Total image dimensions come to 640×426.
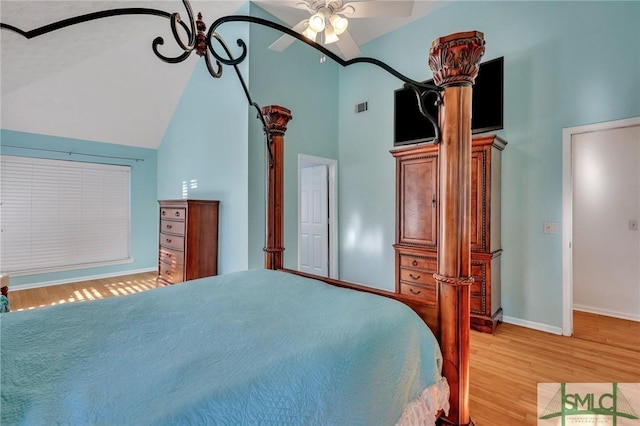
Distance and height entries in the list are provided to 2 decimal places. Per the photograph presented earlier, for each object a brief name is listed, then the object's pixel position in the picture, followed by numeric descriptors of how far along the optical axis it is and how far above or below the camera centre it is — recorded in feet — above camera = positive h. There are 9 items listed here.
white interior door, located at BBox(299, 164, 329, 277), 15.48 -0.31
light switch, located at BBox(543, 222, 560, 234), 9.62 -0.39
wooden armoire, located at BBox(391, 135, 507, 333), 9.66 -0.31
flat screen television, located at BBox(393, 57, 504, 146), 10.51 +4.21
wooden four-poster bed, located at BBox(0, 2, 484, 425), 2.27 -1.35
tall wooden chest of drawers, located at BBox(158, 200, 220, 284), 11.86 -1.05
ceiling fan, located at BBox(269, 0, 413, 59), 7.34 +5.40
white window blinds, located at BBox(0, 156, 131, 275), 14.14 +0.02
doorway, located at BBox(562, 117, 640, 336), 10.72 -0.24
